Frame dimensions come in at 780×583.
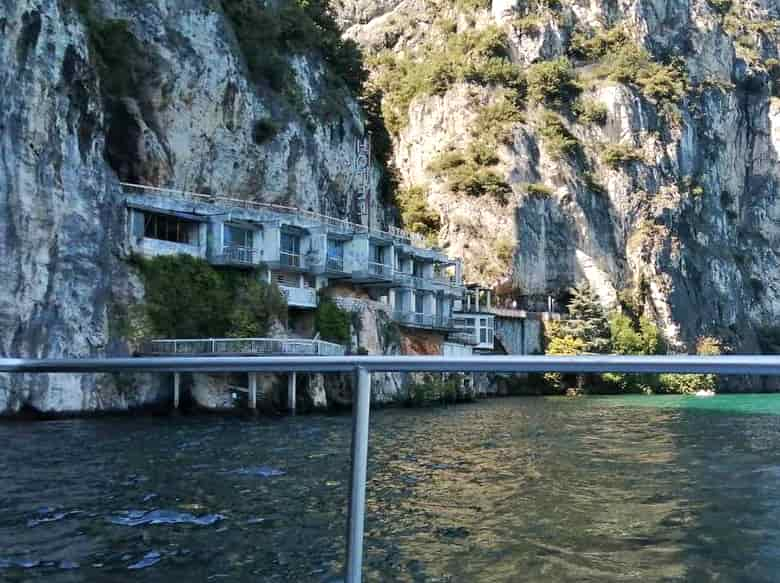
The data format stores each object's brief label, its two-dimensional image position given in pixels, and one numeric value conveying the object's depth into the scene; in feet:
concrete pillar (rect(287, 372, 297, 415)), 106.93
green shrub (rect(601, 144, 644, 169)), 247.70
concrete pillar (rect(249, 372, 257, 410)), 102.17
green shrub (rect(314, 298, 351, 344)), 128.98
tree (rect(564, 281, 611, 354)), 209.85
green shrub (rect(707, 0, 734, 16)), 327.00
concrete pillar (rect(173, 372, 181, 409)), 96.83
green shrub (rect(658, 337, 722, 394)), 188.67
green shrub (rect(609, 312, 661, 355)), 216.31
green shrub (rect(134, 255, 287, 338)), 105.60
